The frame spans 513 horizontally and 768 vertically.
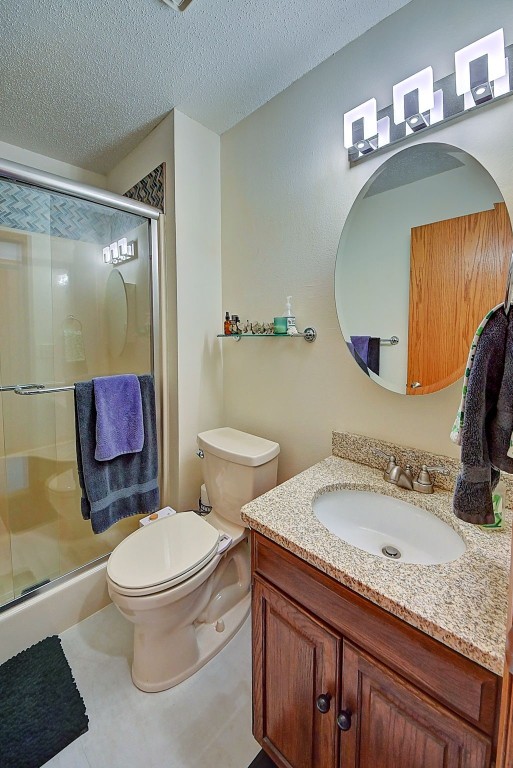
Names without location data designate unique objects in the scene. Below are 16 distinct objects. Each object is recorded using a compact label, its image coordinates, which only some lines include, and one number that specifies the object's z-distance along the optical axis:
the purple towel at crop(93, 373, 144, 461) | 1.47
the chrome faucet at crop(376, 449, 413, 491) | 1.05
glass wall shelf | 1.39
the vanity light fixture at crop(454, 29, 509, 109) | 0.87
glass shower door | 1.67
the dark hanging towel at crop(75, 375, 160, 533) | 1.46
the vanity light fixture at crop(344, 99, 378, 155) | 1.12
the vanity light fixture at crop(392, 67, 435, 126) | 0.99
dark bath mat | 1.04
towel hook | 0.50
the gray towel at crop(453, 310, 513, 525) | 0.52
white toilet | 1.16
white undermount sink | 0.90
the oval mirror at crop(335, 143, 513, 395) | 0.94
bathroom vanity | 0.55
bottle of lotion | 1.42
